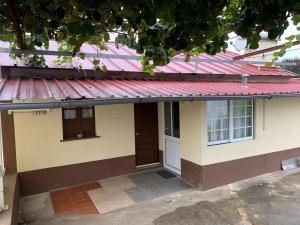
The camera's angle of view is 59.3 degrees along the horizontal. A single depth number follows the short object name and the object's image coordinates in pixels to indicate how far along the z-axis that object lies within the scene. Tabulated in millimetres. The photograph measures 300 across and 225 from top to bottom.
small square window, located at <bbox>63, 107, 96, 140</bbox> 7754
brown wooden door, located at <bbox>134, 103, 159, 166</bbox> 9141
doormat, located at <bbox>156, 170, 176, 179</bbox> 8414
